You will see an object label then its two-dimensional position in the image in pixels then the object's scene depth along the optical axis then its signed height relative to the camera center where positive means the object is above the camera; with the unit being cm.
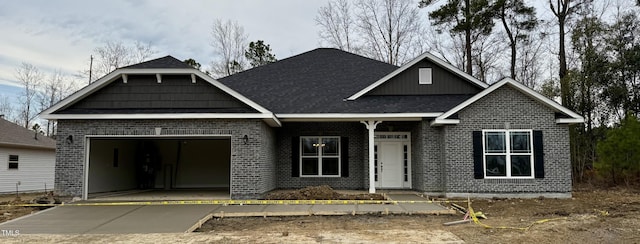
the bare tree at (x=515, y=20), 2598 +737
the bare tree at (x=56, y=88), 3550 +497
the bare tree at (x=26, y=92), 3431 +463
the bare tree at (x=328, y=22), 3147 +871
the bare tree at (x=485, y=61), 2795 +553
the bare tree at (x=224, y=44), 3231 +745
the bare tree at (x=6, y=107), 3841 +382
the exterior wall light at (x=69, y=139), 1320 +41
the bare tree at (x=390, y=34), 2998 +756
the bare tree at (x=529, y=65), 2758 +514
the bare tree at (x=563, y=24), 2251 +638
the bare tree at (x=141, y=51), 3228 +701
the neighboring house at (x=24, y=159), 2077 -25
